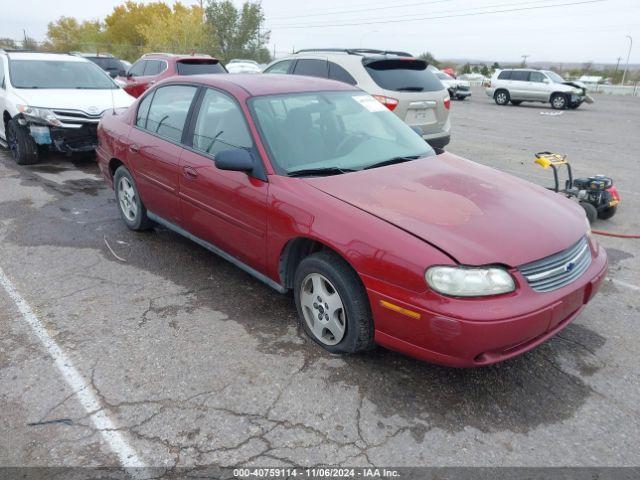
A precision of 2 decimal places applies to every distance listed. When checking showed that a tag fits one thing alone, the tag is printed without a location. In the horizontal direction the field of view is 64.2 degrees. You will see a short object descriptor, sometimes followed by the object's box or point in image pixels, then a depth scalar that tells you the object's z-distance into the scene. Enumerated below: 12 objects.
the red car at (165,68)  12.08
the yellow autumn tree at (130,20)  59.47
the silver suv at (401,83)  7.51
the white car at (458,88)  25.03
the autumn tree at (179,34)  44.56
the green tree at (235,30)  44.72
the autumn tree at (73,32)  60.56
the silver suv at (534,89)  20.94
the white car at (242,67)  26.95
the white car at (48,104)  7.48
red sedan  2.60
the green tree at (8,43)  42.26
